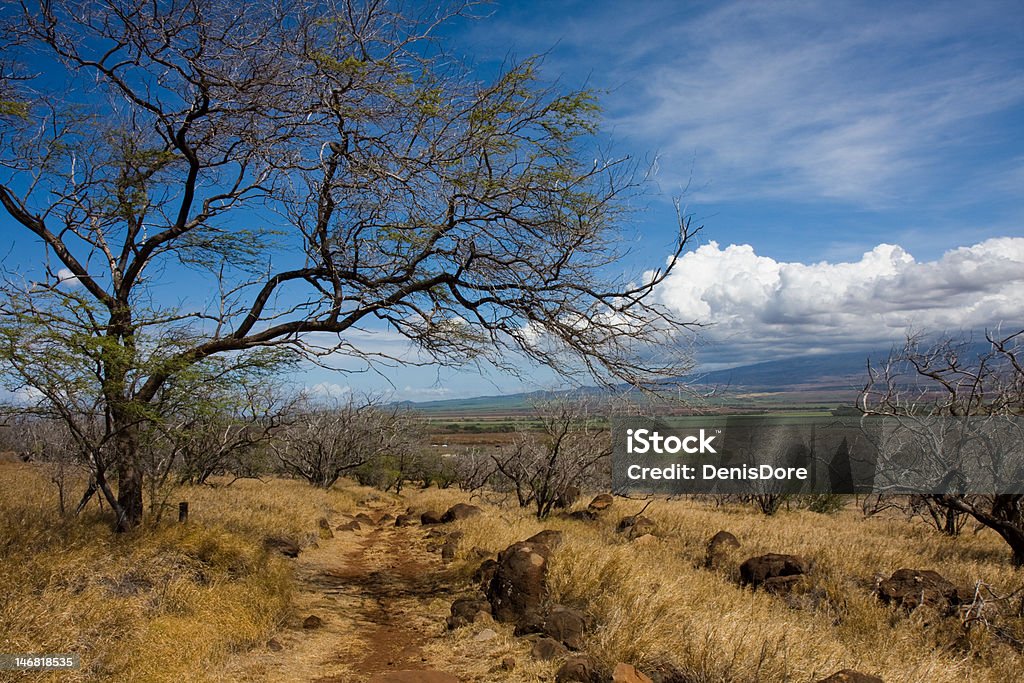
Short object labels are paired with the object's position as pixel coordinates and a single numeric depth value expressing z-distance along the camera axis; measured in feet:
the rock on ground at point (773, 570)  35.06
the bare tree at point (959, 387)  34.24
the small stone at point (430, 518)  60.30
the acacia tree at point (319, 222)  26.78
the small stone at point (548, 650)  21.36
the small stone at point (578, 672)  19.27
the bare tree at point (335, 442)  89.96
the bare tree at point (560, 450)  59.41
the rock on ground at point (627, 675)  17.87
